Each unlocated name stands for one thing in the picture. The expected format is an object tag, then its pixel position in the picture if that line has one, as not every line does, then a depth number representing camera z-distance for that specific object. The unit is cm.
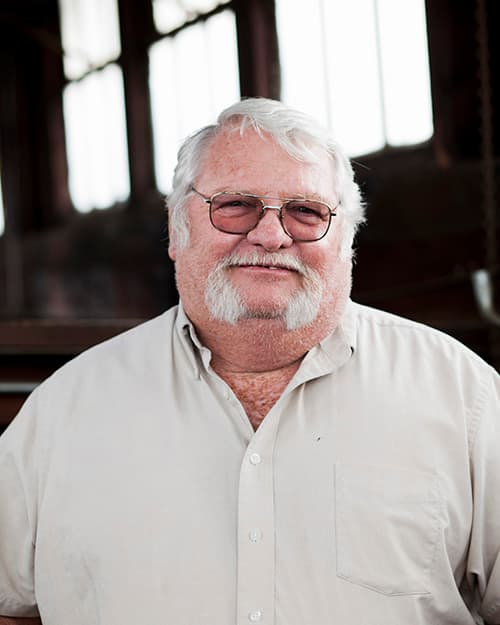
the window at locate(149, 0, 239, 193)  859
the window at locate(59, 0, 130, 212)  1035
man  168
